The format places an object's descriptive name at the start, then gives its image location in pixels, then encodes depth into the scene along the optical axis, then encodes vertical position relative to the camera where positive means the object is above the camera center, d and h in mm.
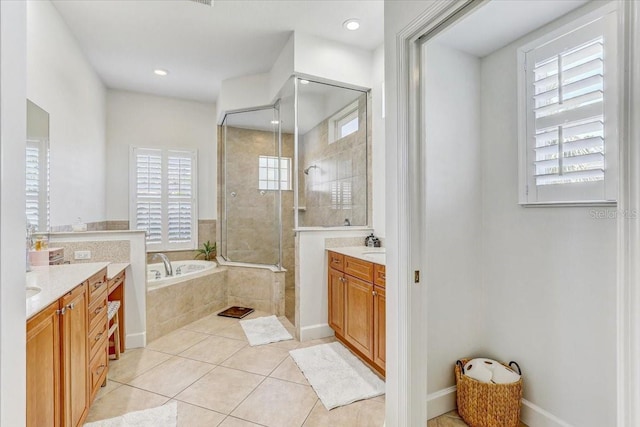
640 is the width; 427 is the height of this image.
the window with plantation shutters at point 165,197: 4508 +256
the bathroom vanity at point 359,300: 2250 -701
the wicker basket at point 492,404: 1683 -1040
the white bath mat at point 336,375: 2072 -1195
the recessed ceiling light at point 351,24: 2756 +1710
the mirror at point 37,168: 2215 +349
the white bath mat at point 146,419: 1791 -1204
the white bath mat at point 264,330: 2957 -1176
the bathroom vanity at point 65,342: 1210 -606
